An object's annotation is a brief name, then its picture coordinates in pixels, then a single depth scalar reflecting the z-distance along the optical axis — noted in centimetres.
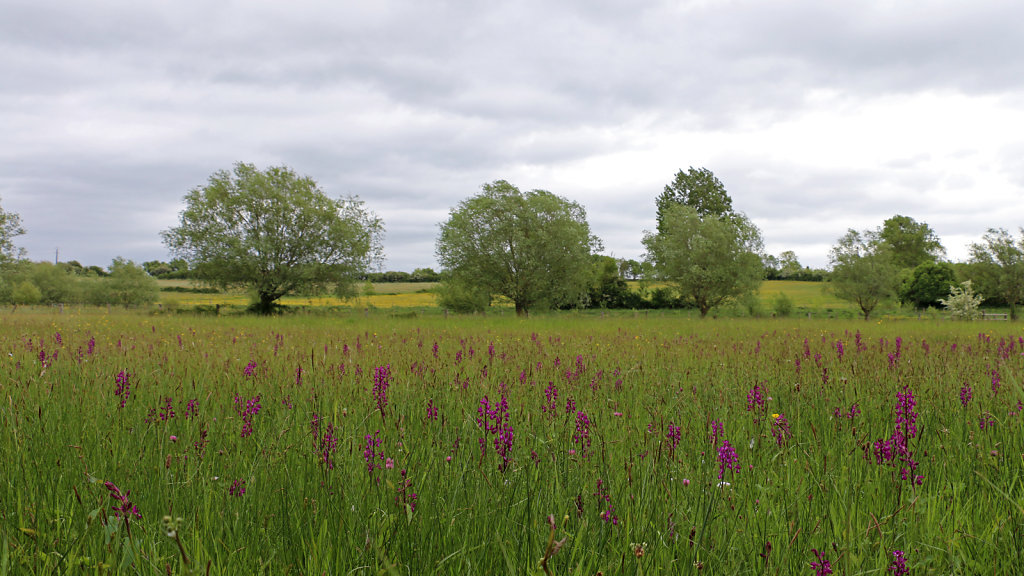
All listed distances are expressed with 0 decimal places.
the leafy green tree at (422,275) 8798
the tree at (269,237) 3441
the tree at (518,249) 3519
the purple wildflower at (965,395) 406
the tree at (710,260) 3769
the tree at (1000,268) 3753
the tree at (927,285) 5412
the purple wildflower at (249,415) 325
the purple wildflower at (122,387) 415
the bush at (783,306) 4688
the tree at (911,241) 8344
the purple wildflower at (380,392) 365
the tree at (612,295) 5400
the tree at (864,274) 4303
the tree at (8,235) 4228
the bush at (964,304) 3169
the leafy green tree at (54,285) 7775
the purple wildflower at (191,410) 349
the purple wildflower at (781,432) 302
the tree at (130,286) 6862
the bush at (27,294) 7128
